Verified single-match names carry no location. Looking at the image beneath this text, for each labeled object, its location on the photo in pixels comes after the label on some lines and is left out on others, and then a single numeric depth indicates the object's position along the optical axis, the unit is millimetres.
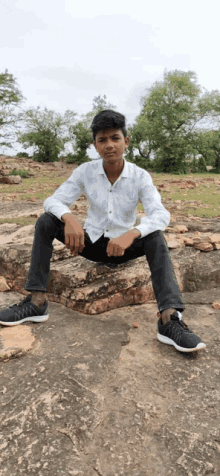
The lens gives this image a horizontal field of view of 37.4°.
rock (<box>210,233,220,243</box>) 3554
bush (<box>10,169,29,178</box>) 14898
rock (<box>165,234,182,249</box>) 3415
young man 2111
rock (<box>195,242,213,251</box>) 3443
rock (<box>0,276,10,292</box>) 2920
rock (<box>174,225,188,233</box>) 4000
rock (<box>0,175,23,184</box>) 12125
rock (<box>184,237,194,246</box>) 3521
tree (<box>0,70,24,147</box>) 20359
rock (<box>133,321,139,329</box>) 2285
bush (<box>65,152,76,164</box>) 24683
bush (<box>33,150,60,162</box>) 24453
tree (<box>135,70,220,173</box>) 21531
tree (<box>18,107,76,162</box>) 24750
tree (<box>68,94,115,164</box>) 25047
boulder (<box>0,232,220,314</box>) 2533
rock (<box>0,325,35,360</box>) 1913
